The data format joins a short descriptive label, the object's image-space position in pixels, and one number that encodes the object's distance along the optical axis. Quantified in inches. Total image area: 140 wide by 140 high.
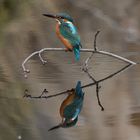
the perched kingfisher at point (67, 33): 392.3
